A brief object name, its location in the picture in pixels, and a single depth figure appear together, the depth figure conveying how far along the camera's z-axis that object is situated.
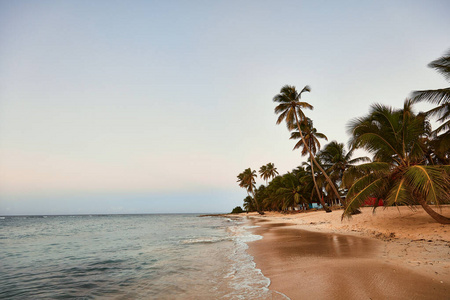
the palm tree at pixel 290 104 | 28.92
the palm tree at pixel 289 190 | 49.44
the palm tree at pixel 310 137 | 32.22
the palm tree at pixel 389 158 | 10.28
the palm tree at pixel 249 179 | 76.00
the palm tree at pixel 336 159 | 32.94
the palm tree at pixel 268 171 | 75.06
